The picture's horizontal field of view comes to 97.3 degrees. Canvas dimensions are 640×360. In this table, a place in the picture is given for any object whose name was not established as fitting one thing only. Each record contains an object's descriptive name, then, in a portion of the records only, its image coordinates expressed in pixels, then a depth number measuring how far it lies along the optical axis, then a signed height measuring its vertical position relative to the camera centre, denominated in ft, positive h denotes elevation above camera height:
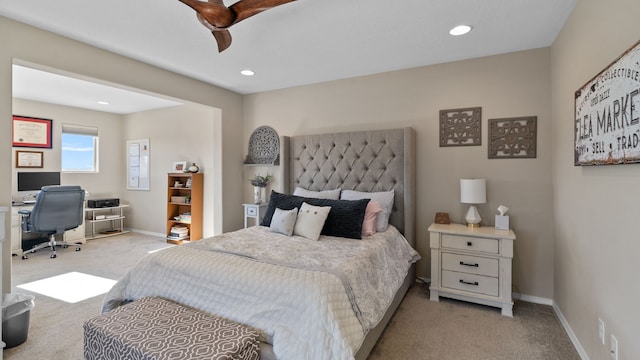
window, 17.69 +2.11
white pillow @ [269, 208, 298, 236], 8.89 -1.33
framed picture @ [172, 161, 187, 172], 16.87 +0.87
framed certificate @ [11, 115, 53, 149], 15.48 +2.75
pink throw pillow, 9.01 -1.24
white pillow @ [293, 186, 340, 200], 10.90 -0.54
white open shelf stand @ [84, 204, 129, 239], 18.08 -2.50
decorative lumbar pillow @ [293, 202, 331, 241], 8.57 -1.28
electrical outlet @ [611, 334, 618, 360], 4.91 -2.96
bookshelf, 16.10 -1.61
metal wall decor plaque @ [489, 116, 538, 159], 9.09 +1.42
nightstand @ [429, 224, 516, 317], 8.25 -2.59
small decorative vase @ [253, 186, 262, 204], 13.58 -0.71
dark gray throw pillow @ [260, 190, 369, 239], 8.64 -1.12
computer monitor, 15.42 +0.01
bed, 4.86 -2.05
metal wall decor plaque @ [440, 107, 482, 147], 9.78 +1.90
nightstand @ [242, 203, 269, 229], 13.04 -1.43
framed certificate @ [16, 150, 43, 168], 15.61 +1.22
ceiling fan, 5.73 +3.57
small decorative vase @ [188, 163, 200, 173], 16.12 +0.70
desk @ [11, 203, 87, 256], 14.35 -2.47
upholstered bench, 4.50 -2.69
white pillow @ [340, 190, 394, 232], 9.50 -0.67
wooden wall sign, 4.35 +1.20
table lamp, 8.99 -0.44
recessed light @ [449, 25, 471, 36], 7.77 +4.24
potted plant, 13.51 -0.23
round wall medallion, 13.70 +1.74
